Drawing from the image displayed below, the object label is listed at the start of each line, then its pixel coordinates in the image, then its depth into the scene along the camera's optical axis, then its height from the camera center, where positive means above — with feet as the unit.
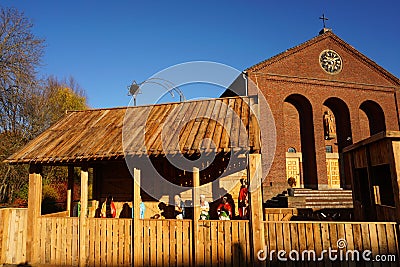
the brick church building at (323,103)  75.66 +21.43
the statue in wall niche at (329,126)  78.33 +14.57
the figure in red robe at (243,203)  30.86 -2.16
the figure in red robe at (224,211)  29.07 -2.81
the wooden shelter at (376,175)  21.49 +0.37
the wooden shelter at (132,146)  25.64 +3.69
